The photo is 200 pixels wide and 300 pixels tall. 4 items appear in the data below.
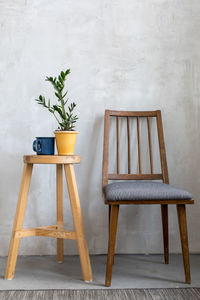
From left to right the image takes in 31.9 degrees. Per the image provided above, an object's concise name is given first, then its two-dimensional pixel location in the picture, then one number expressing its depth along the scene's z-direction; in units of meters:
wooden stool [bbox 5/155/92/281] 1.53
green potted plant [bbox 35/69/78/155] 1.58
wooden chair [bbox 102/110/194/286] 1.42
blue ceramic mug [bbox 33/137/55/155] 1.59
